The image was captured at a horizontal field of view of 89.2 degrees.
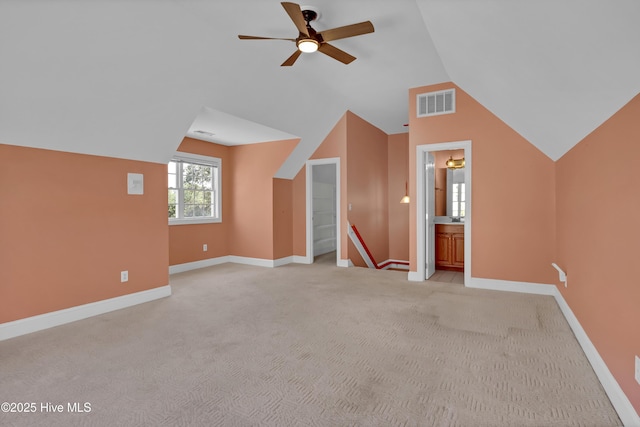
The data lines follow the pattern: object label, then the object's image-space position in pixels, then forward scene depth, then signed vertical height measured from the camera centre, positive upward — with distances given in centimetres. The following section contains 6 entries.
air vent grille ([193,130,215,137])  551 +131
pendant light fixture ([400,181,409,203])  771 +41
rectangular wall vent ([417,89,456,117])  488 +159
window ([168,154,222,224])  602 +36
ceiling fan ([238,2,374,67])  268 +159
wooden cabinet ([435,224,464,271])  615 -78
